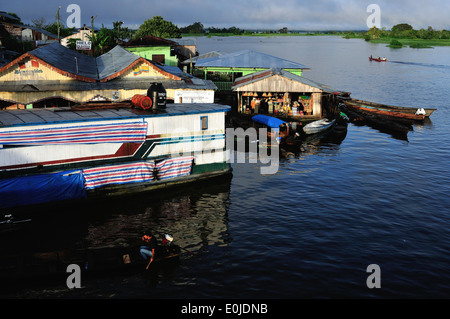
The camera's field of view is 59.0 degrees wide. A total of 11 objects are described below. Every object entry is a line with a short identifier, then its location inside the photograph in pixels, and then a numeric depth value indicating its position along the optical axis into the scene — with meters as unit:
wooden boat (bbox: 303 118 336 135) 47.28
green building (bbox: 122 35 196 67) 66.62
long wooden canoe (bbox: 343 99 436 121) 57.56
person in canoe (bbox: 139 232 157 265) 19.73
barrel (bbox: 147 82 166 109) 29.42
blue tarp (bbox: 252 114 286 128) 45.19
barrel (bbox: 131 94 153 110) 29.23
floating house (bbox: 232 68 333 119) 51.19
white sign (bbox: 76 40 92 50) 56.38
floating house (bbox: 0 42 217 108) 37.39
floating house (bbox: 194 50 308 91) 60.90
